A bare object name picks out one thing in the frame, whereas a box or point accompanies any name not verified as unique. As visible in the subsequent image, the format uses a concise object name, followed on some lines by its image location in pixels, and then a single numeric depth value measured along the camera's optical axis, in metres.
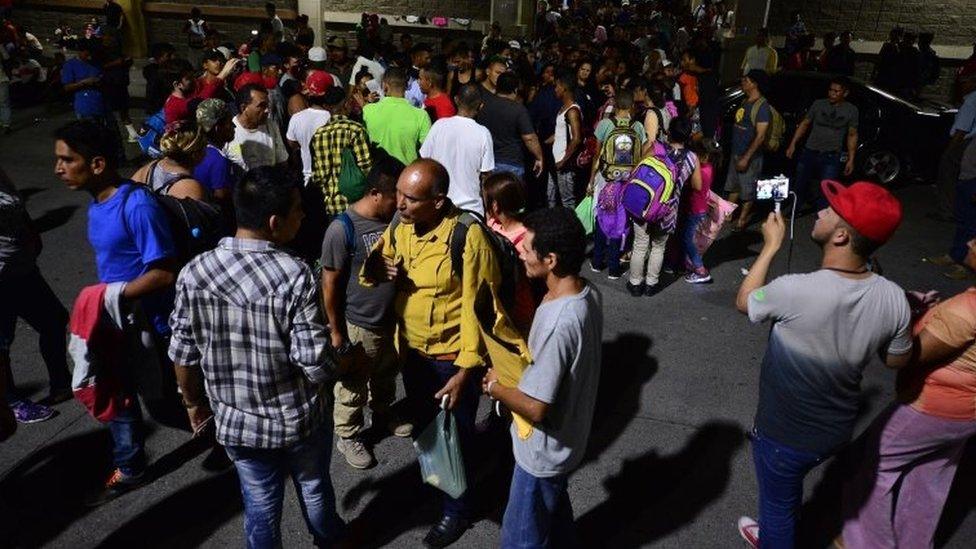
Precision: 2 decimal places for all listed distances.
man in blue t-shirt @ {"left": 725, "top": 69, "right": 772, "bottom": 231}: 7.20
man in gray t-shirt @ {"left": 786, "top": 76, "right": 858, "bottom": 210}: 7.42
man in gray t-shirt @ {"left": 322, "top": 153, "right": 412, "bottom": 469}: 3.29
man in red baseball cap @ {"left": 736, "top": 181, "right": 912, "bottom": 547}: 2.40
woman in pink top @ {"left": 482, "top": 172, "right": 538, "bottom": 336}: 3.66
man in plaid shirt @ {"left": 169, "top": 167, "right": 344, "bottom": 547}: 2.33
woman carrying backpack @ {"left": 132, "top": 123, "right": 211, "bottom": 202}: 3.66
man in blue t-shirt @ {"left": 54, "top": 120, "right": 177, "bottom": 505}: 3.04
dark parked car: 9.11
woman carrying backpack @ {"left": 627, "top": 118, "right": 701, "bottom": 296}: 5.61
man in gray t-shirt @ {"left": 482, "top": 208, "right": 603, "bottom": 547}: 2.28
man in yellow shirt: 2.86
